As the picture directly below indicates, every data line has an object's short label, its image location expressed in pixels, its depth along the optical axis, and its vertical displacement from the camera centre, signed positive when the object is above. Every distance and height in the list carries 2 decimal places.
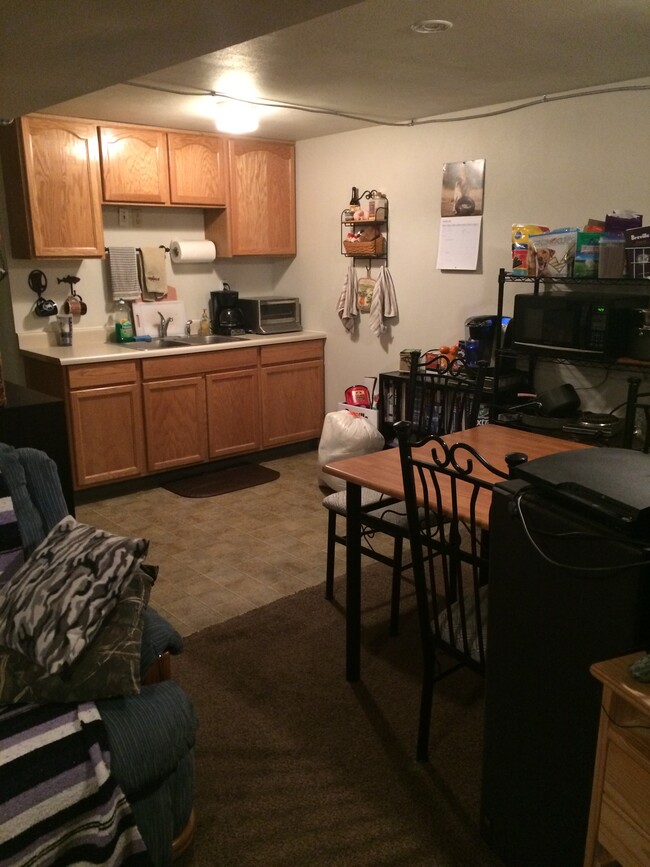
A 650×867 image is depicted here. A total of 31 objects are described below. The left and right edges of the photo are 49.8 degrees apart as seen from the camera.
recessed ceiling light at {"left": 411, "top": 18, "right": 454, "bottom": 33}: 2.47 +0.81
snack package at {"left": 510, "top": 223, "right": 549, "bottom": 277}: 3.47 +0.04
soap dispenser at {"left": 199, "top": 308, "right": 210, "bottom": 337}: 5.10 -0.49
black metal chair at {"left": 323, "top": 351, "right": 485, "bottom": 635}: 2.62 -0.94
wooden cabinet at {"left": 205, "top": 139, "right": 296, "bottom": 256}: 4.86 +0.39
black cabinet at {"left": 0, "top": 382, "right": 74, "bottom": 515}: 2.77 -0.65
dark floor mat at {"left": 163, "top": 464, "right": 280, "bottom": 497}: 4.45 -1.42
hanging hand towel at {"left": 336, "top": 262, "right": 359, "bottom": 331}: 4.84 -0.28
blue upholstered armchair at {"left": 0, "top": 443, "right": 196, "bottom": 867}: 1.57 -1.02
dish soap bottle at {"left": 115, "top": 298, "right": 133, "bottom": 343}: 4.62 -0.42
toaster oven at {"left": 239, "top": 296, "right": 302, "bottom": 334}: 5.06 -0.39
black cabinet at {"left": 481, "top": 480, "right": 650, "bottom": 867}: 1.30 -0.81
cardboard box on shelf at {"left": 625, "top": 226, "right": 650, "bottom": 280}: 3.00 +0.03
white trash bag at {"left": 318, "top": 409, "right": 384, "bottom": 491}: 4.28 -1.07
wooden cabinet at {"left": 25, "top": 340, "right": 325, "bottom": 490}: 4.11 -0.92
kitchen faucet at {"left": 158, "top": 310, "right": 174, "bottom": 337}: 4.88 -0.45
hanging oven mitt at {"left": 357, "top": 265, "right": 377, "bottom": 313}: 4.78 -0.22
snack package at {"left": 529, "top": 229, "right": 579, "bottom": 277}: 3.30 +0.03
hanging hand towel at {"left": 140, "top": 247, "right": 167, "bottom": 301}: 4.73 -0.08
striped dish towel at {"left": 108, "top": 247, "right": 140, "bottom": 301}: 4.60 -0.08
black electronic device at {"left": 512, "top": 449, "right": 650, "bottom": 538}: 1.27 -0.43
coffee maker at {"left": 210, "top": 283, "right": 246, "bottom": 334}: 5.09 -0.38
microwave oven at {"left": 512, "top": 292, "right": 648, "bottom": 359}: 3.15 -0.29
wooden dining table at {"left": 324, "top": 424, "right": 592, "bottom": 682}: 2.25 -0.69
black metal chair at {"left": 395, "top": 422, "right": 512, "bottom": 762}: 1.87 -0.89
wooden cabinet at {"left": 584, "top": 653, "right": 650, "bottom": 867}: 1.14 -0.84
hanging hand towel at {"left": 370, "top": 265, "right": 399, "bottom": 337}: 4.60 -0.26
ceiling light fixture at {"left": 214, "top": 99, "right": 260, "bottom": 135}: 3.82 +0.76
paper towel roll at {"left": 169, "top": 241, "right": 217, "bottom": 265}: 4.80 +0.05
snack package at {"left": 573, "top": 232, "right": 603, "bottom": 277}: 3.18 +0.02
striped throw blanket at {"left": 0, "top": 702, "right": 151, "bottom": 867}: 1.37 -1.06
